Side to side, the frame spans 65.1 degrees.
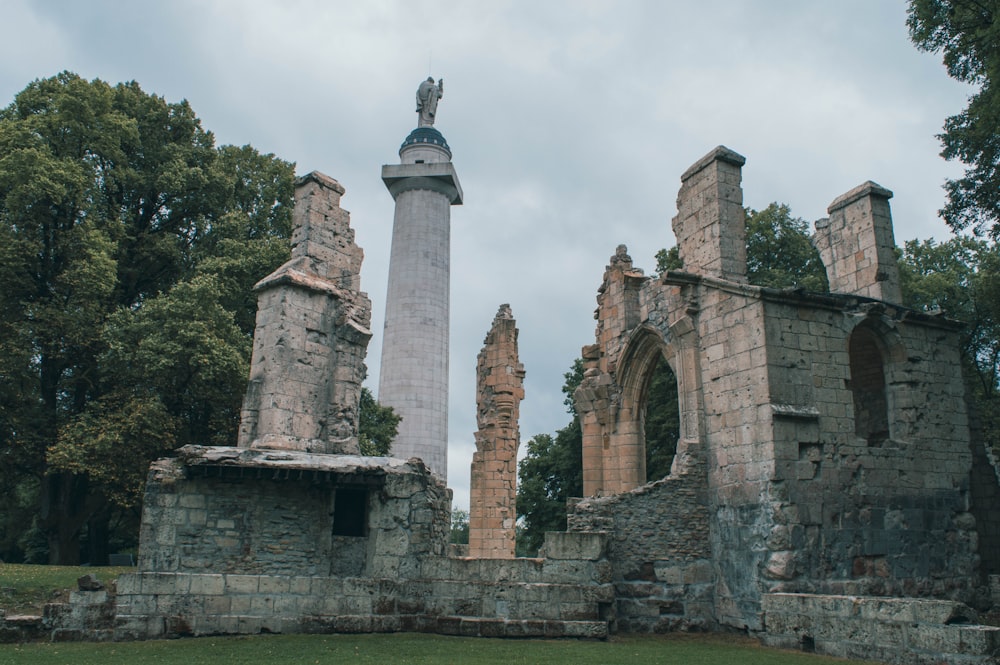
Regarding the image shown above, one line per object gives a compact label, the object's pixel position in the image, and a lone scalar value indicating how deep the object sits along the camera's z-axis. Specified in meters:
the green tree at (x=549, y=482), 29.20
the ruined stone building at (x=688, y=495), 10.96
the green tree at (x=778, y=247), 27.06
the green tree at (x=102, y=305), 19.78
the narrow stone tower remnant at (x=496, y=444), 19.22
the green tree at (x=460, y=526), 70.74
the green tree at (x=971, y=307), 24.86
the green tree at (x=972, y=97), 13.51
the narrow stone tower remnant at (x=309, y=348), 14.99
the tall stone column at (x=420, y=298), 33.12
